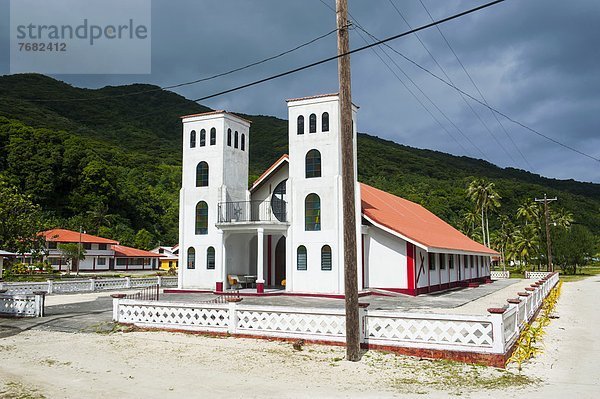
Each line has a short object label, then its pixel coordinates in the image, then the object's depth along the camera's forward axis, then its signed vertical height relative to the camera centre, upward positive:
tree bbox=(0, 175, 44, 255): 23.48 +1.35
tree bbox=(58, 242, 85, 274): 54.59 -0.39
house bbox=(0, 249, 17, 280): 18.17 -0.20
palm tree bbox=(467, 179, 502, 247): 64.75 +6.16
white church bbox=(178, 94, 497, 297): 25.14 +1.14
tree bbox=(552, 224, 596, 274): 56.50 -0.58
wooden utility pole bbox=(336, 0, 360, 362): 10.34 +0.93
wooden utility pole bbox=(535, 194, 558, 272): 44.84 +0.47
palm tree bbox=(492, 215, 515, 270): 70.31 +0.42
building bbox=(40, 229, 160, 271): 62.53 -0.81
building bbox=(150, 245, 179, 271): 80.94 -1.66
